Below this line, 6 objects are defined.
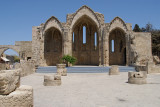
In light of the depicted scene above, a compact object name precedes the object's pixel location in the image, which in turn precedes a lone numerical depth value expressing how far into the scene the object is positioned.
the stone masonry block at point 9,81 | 2.40
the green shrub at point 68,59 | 18.77
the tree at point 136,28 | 39.25
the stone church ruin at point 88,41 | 20.70
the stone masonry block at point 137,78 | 7.88
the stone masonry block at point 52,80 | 7.63
